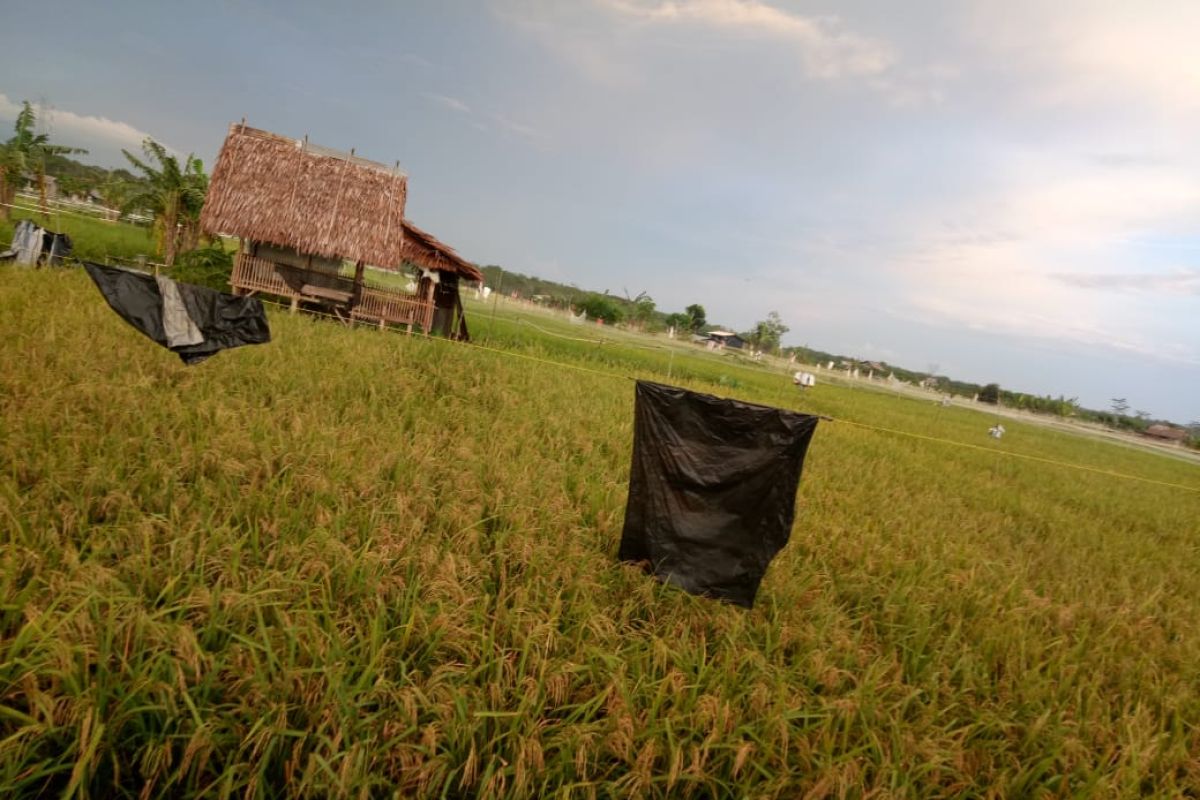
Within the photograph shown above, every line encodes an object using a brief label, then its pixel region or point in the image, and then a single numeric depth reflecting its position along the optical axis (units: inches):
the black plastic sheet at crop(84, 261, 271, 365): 158.1
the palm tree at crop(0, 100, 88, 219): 660.7
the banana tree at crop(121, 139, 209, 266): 650.2
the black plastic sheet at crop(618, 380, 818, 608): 118.6
